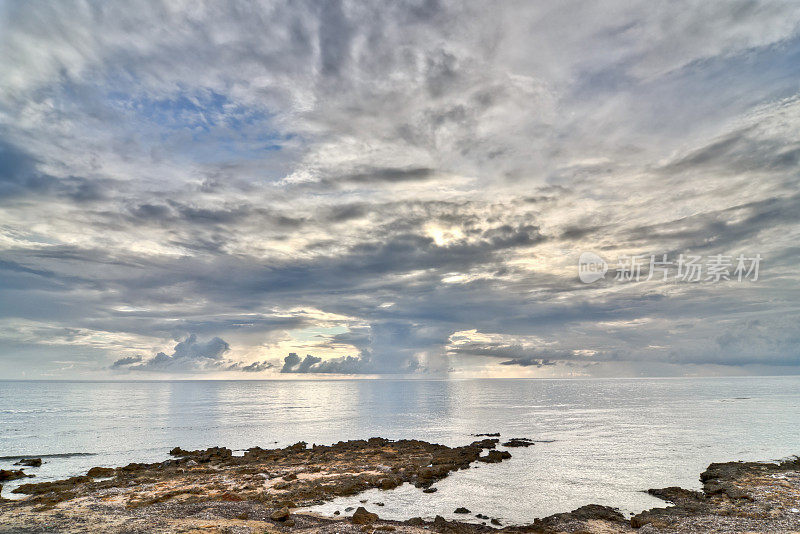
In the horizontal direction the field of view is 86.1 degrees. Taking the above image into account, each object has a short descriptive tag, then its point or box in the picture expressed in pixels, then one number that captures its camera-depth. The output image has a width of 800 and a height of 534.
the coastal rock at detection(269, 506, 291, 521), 27.75
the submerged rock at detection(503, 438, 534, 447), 61.12
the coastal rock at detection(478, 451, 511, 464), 49.72
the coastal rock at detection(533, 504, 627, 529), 28.16
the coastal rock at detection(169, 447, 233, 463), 51.84
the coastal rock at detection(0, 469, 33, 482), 43.25
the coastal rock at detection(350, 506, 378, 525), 27.29
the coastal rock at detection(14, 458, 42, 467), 51.89
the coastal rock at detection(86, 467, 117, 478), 43.91
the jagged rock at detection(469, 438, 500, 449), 59.25
